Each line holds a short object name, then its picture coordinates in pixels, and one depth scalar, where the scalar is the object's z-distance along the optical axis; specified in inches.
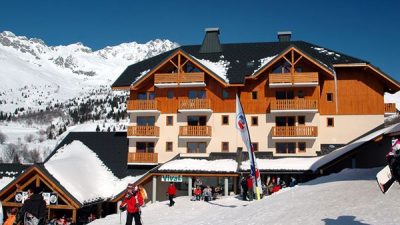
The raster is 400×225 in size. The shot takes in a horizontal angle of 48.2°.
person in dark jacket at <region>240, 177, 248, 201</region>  892.0
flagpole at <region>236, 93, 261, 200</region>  762.8
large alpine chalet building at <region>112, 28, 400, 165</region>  1300.4
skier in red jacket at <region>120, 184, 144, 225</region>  556.4
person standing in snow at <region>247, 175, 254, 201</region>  877.2
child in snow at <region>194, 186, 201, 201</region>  995.3
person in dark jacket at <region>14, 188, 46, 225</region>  436.1
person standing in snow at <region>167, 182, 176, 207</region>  919.0
